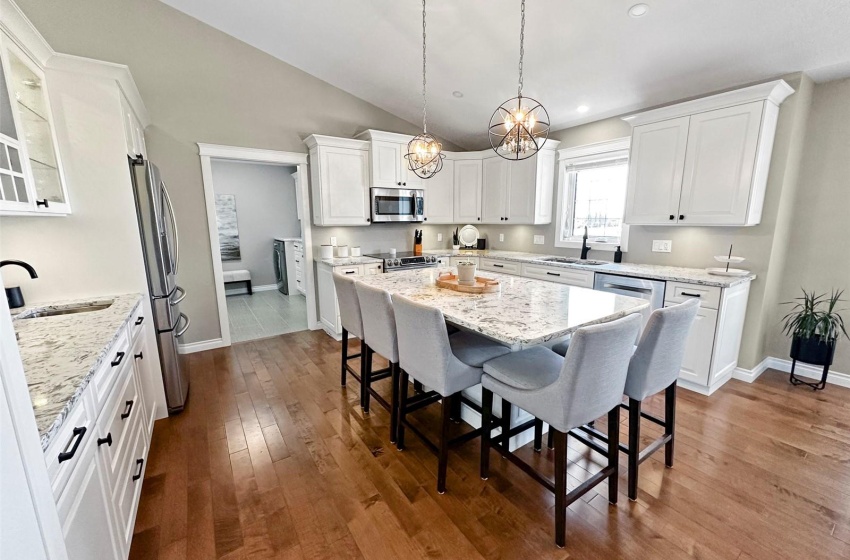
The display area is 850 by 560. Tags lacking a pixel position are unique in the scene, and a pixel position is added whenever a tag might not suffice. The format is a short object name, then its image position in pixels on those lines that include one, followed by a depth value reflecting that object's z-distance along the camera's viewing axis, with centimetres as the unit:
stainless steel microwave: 441
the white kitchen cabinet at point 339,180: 402
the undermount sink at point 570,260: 374
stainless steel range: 414
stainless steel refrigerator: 231
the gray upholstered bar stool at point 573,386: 138
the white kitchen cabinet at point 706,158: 269
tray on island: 226
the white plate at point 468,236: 541
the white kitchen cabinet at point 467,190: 496
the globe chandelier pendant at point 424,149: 259
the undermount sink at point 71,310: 197
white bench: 622
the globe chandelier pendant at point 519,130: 190
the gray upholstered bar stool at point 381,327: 204
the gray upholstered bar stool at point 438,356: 171
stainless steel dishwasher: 297
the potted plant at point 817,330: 283
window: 388
